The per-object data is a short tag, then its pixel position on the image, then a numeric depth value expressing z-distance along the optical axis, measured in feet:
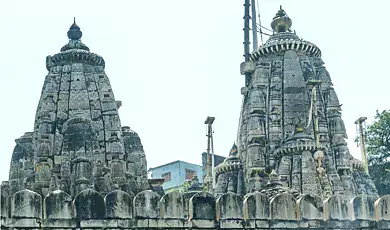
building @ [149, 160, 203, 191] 257.14
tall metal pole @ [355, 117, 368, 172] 143.15
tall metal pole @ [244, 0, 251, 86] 189.47
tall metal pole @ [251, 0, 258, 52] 205.98
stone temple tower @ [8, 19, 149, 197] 109.09
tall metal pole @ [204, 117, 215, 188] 136.67
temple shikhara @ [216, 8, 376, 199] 123.03
